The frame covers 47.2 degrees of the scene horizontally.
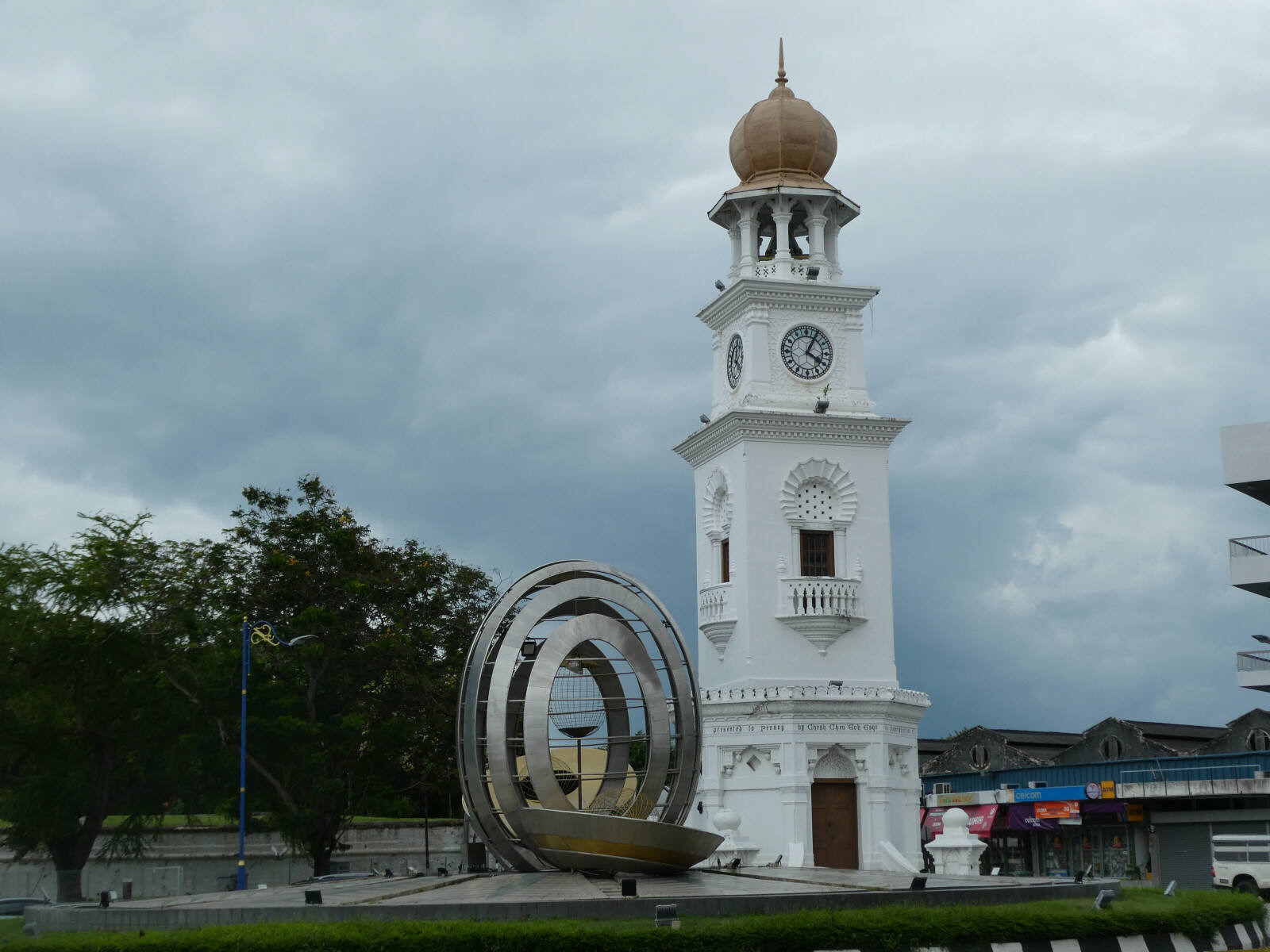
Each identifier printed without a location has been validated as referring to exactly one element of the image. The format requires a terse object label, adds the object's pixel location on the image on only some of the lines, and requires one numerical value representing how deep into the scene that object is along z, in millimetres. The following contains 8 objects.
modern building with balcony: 46375
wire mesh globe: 26922
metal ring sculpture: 24531
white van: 37250
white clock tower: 41125
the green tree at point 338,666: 43406
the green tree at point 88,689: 40375
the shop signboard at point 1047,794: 52188
